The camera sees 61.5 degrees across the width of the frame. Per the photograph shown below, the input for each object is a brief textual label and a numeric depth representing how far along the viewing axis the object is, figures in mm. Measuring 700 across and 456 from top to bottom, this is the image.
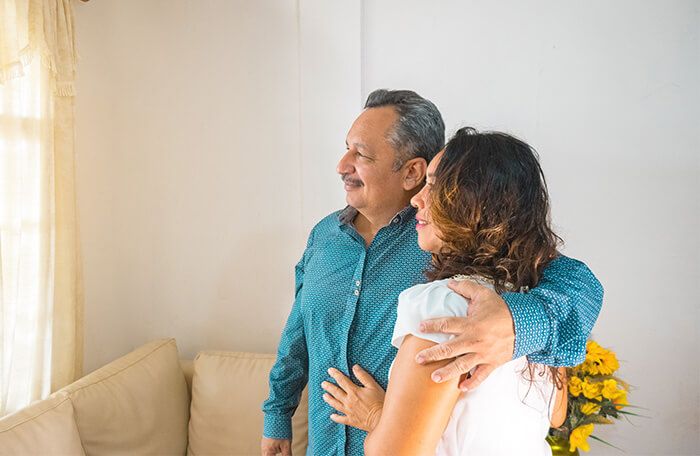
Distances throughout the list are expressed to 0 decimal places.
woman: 952
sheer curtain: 1839
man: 1528
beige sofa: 1925
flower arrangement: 1782
